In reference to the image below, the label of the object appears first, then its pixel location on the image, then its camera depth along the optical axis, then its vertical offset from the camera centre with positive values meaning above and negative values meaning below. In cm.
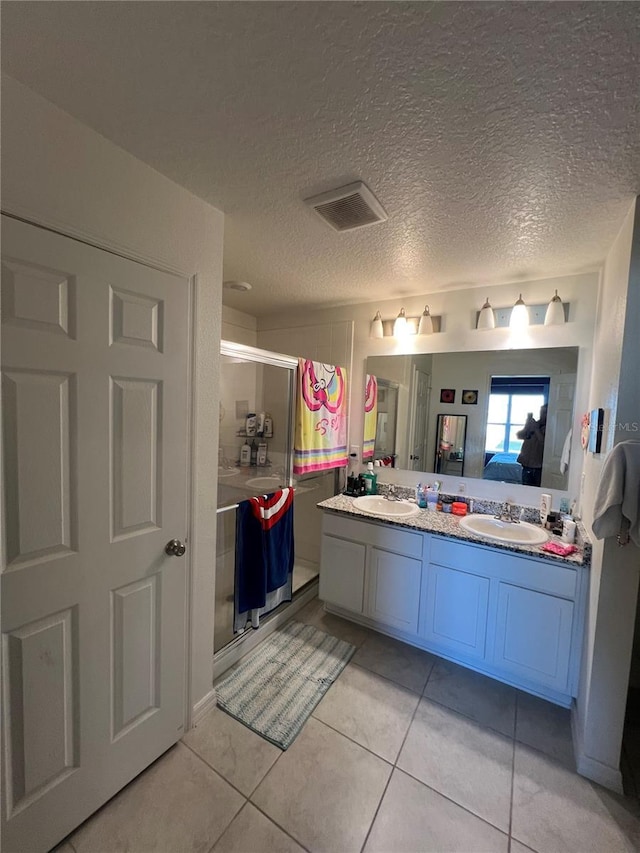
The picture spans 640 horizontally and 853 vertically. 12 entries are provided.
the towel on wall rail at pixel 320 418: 237 -10
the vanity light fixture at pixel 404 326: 244 +63
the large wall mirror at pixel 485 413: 209 -1
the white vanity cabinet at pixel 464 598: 166 -108
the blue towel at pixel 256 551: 195 -89
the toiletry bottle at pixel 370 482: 264 -59
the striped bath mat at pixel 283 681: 161 -153
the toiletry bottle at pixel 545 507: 204 -57
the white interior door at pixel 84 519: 98 -41
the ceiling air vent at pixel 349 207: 133 +84
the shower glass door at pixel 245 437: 190 -24
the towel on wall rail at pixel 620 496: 124 -30
